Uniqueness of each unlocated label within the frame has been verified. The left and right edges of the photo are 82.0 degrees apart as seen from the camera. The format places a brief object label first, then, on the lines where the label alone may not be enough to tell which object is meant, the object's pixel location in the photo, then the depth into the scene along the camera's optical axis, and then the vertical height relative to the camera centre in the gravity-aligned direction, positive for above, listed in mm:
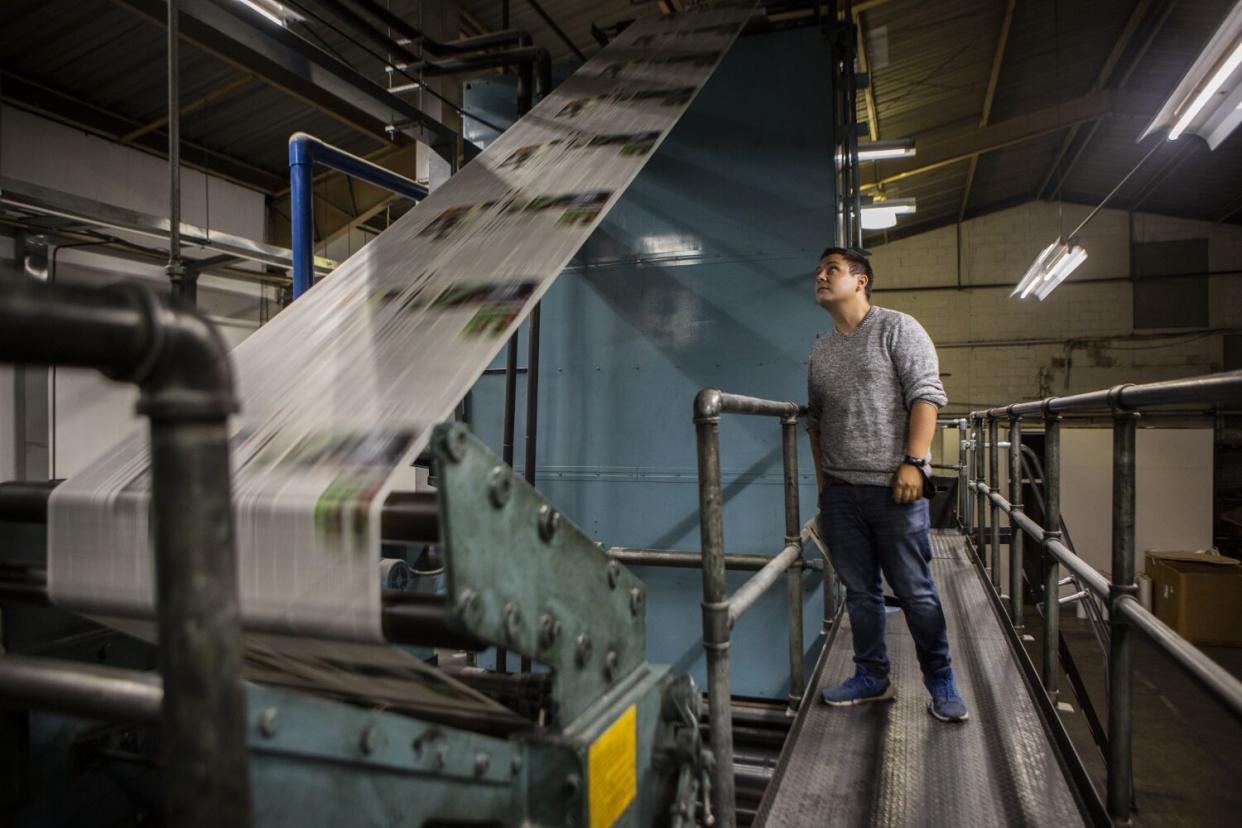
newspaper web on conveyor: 759 +30
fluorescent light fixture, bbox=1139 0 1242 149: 3076 +1549
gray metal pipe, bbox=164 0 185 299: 1461 +536
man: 1962 -159
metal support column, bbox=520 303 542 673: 3213 +86
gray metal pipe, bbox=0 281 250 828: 367 -58
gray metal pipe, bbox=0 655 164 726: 665 -272
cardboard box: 6676 -1790
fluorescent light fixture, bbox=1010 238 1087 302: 7207 +1557
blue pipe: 2262 +676
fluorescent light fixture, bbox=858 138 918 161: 4445 +1638
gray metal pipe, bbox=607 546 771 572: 2875 -632
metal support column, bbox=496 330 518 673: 3193 +52
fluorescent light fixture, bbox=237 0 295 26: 2566 +1488
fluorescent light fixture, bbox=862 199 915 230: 5789 +1672
